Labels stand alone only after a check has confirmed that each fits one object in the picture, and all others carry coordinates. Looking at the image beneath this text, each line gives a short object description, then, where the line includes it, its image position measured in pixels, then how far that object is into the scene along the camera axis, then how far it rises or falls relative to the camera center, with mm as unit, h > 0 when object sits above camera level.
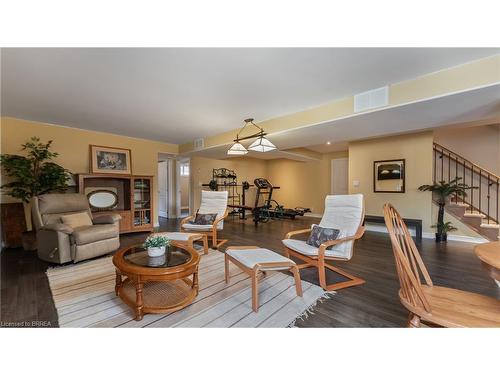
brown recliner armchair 2666 -672
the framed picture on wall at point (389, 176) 4727 +201
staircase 4098 -182
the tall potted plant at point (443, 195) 4008 -210
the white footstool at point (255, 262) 1747 -727
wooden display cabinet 4488 -286
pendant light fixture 3260 +628
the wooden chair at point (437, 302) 1044 -677
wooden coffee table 1631 -762
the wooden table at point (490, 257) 1056 -394
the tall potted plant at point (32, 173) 3387 +186
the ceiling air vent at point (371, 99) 2611 +1126
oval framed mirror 4371 -346
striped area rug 1600 -1079
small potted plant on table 1934 -586
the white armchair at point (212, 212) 3567 -563
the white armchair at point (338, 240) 2184 -616
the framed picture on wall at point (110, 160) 4539 +551
